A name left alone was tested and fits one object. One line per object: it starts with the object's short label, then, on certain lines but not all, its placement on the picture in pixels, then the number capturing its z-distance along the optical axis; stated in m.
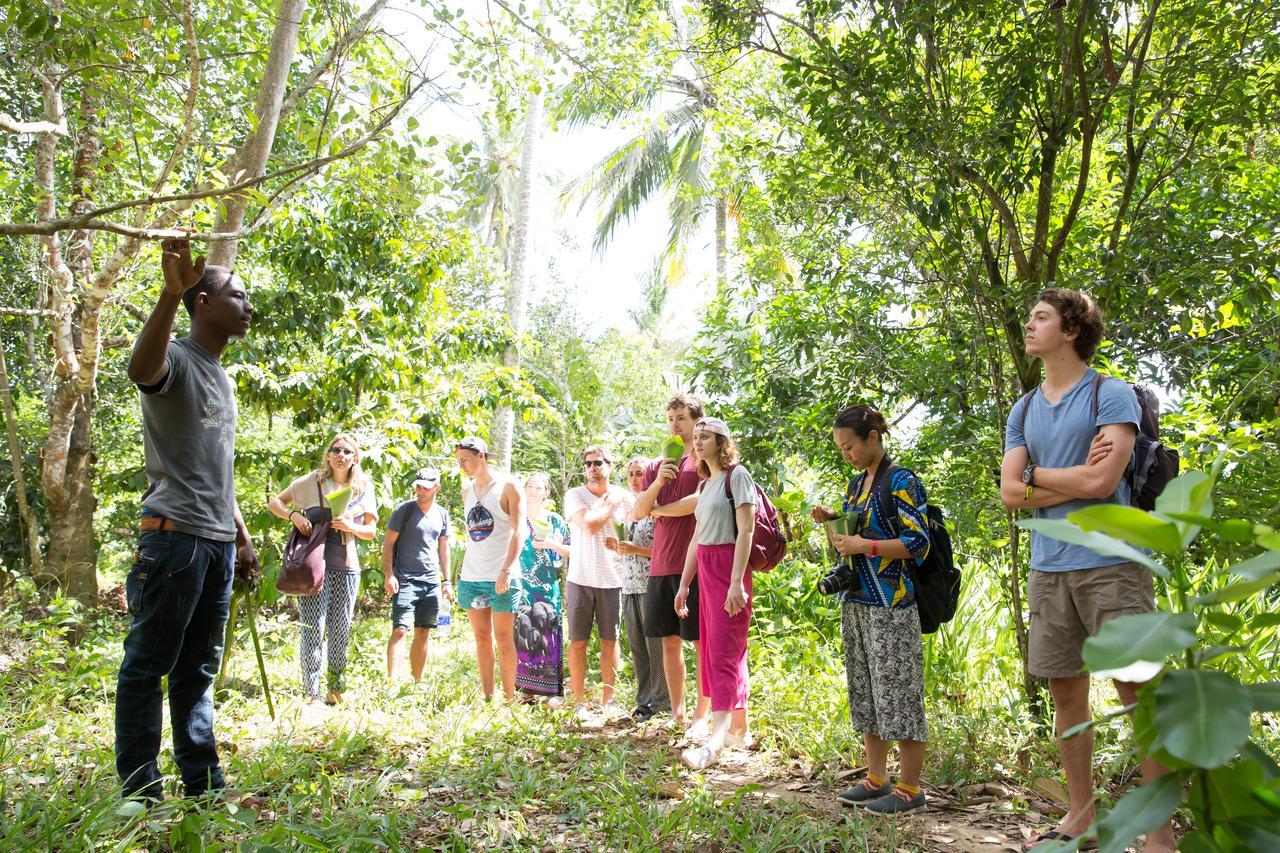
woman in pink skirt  4.38
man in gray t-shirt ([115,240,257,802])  3.04
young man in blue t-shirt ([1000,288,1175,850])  2.80
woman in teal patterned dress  6.00
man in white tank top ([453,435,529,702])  5.80
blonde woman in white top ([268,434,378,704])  5.59
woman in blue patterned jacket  3.55
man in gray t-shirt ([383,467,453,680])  6.07
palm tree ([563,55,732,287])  17.80
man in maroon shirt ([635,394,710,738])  5.15
